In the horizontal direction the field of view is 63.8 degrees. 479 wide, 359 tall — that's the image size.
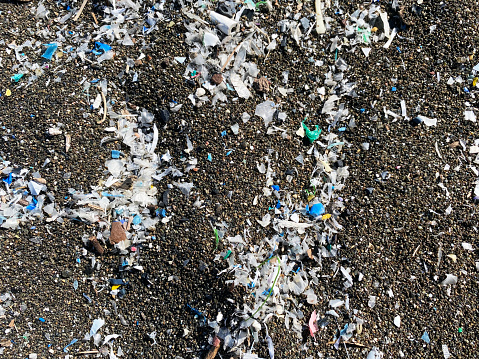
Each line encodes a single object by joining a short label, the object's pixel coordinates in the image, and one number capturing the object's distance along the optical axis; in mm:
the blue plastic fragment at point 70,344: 422
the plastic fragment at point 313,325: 423
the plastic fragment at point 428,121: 460
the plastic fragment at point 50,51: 465
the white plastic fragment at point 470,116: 464
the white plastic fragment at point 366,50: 471
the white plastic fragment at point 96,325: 424
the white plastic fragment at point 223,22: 456
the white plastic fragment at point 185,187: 434
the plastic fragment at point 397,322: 430
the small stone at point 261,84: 452
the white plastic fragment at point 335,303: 432
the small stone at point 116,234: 427
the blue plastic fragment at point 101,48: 462
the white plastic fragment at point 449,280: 438
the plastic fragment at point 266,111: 449
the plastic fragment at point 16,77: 460
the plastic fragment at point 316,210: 444
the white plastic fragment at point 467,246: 446
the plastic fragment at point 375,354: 425
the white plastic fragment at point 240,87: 450
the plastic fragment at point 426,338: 429
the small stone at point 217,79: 445
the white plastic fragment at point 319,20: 468
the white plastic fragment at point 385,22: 476
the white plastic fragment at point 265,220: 432
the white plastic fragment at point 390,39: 474
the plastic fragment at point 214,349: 407
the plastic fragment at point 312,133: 457
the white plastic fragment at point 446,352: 428
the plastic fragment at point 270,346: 410
